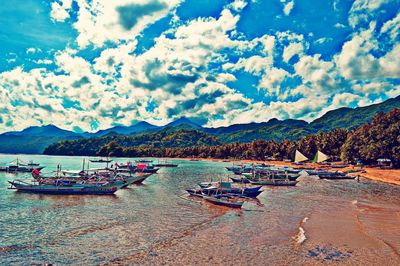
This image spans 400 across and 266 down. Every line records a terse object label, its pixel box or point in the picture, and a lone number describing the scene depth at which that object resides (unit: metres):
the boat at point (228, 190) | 45.34
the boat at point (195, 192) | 46.76
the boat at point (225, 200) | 38.52
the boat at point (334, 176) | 83.25
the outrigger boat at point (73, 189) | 50.00
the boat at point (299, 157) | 105.37
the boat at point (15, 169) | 96.69
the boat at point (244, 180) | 71.32
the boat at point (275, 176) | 74.38
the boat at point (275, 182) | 66.81
